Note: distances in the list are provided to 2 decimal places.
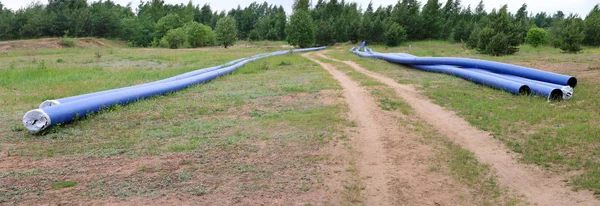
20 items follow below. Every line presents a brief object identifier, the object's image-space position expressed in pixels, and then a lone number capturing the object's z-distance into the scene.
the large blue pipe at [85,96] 7.19
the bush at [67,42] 45.88
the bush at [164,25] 66.50
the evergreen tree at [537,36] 43.46
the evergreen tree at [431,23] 54.47
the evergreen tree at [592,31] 34.69
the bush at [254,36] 71.56
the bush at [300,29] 45.44
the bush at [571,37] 27.55
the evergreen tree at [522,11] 56.29
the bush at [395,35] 46.84
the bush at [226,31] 50.69
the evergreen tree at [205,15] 96.65
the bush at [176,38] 55.28
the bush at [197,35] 54.12
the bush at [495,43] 25.52
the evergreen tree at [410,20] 53.94
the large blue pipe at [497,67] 9.87
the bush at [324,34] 54.78
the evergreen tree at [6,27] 56.72
